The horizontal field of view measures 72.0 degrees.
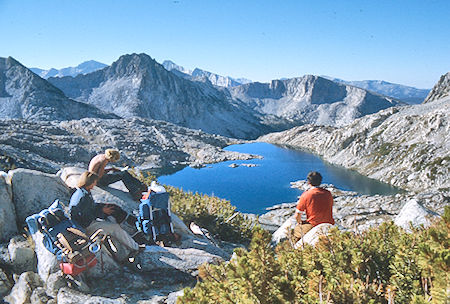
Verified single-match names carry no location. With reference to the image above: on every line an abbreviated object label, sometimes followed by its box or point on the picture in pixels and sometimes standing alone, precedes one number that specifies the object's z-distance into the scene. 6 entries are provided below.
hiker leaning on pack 8.01
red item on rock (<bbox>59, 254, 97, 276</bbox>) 7.14
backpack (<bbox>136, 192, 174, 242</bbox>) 9.98
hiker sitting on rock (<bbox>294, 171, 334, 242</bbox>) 8.57
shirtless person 12.12
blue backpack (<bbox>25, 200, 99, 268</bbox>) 7.32
